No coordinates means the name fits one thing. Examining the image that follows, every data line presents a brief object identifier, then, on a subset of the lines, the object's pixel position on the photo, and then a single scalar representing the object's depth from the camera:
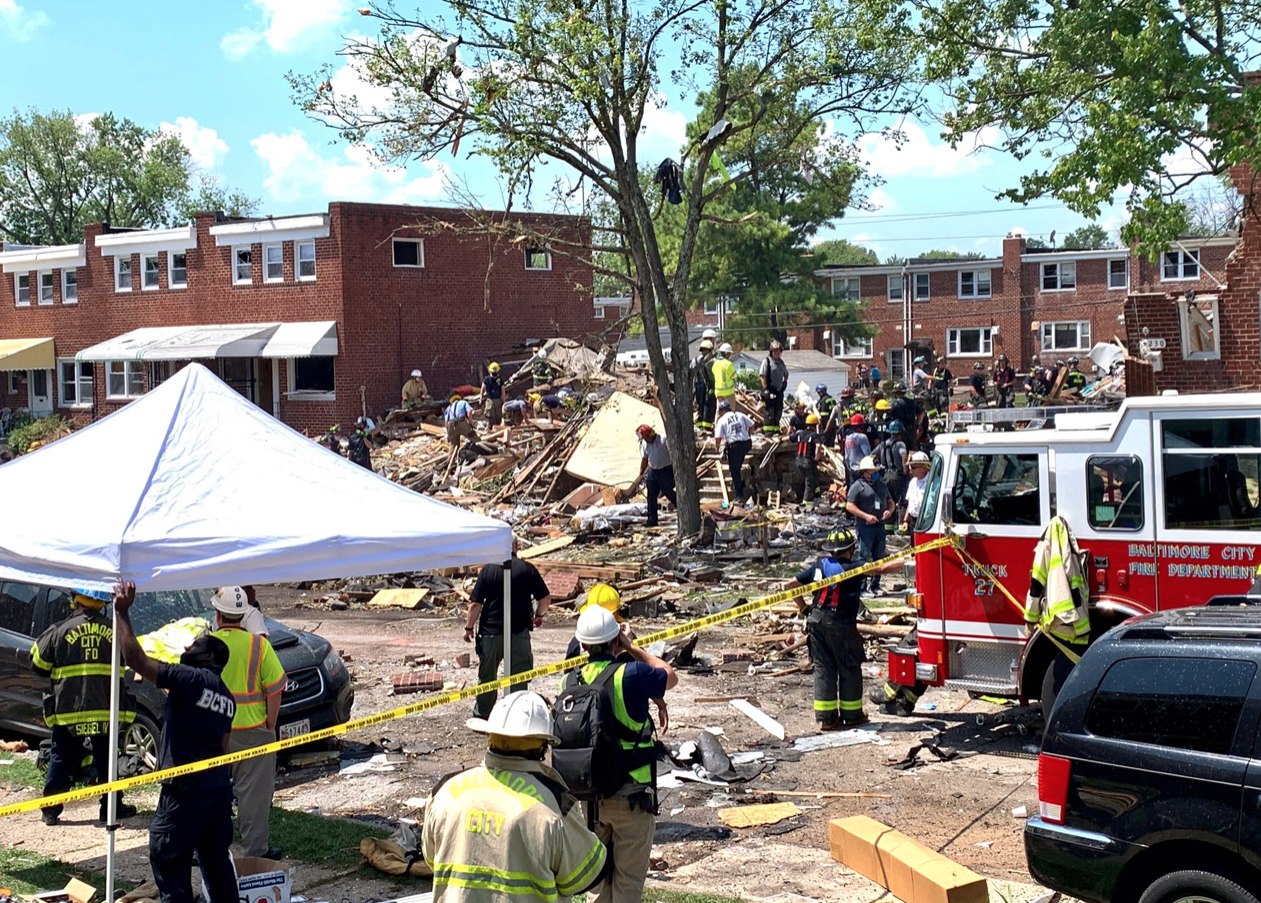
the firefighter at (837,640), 10.86
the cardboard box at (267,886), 6.90
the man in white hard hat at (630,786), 6.11
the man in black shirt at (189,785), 6.46
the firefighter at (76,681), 8.96
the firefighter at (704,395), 27.34
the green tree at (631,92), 19.09
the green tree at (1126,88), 16.88
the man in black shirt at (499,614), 10.23
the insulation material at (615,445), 25.50
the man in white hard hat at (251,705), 7.43
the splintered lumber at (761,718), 11.11
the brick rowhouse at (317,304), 37.91
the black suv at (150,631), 10.32
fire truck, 9.46
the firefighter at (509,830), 4.34
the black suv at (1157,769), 5.43
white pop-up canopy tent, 7.14
